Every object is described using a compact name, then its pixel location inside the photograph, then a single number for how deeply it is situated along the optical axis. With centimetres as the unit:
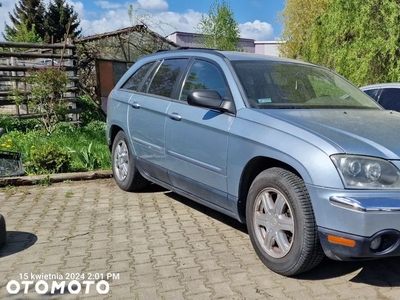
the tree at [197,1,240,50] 2855
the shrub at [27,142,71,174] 625
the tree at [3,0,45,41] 4428
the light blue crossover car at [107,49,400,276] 270
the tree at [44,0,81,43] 4345
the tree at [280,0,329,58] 2870
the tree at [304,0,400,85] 981
